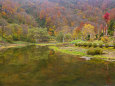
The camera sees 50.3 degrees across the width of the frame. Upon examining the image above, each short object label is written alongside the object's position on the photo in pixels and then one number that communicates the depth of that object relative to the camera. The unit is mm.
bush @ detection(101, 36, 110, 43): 37597
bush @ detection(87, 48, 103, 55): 20484
